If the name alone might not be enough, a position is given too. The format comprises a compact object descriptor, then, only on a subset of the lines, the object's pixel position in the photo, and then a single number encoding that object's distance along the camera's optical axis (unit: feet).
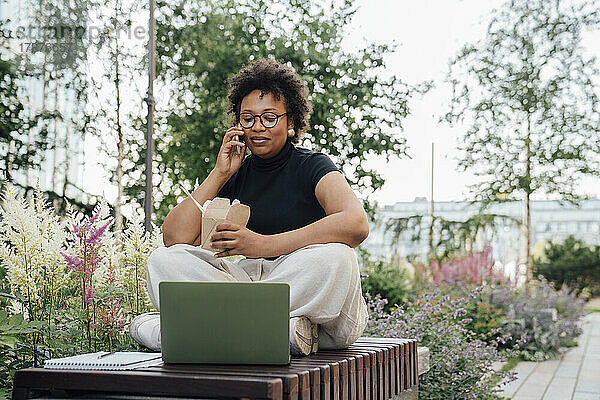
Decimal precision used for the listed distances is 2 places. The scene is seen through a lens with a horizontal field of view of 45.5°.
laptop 5.24
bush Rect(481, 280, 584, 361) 21.15
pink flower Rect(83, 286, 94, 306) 7.68
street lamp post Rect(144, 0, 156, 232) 13.60
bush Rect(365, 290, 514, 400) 11.54
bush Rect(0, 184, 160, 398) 7.36
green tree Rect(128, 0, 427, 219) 17.87
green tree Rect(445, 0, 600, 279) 30.22
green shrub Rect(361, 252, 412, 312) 19.10
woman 6.33
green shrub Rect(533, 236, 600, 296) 43.83
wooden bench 4.61
